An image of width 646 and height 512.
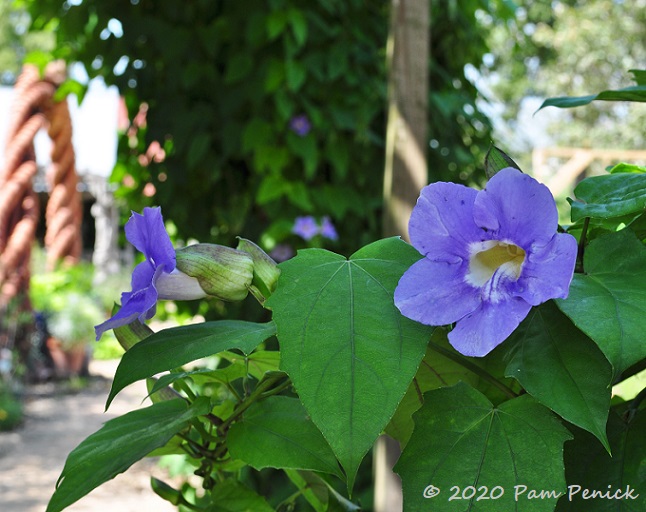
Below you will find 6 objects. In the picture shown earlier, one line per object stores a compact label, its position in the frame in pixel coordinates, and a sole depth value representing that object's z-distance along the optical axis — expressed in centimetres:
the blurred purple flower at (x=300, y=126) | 240
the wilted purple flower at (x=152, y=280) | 42
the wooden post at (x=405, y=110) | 173
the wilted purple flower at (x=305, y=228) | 231
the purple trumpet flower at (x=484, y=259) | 36
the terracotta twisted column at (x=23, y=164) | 588
